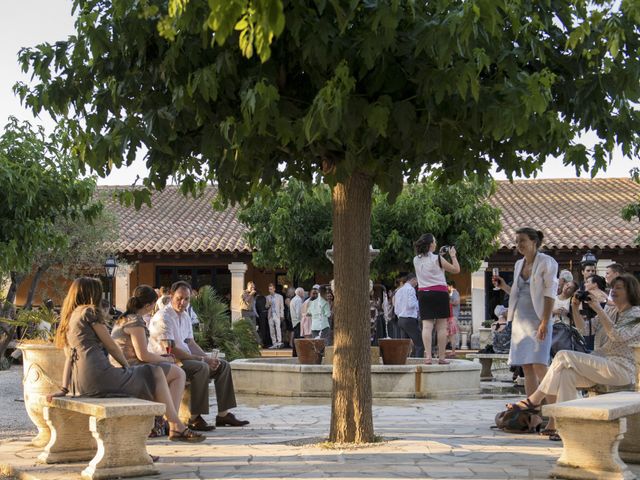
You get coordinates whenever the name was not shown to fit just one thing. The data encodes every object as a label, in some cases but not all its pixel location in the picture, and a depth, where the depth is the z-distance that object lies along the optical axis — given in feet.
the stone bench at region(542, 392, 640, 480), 19.77
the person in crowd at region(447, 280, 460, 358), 72.38
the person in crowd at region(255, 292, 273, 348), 94.58
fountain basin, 39.60
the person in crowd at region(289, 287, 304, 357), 83.71
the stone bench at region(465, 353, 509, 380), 50.48
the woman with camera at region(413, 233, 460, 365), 38.78
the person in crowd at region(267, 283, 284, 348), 90.43
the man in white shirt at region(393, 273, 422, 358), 51.62
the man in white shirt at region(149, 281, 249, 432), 28.76
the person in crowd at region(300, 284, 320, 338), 72.27
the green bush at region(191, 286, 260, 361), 56.24
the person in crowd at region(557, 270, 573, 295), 43.68
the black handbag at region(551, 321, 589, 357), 37.50
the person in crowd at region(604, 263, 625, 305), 34.22
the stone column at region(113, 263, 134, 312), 106.73
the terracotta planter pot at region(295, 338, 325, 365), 42.47
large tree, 19.12
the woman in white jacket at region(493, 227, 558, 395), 26.91
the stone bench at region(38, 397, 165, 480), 20.75
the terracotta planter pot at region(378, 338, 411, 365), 41.45
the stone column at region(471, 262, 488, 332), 99.19
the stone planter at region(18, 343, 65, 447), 25.88
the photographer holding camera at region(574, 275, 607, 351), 26.30
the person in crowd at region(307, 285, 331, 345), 66.08
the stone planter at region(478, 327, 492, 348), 77.80
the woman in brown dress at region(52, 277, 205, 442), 22.88
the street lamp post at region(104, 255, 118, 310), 77.82
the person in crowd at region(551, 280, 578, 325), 40.54
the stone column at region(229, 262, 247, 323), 105.47
